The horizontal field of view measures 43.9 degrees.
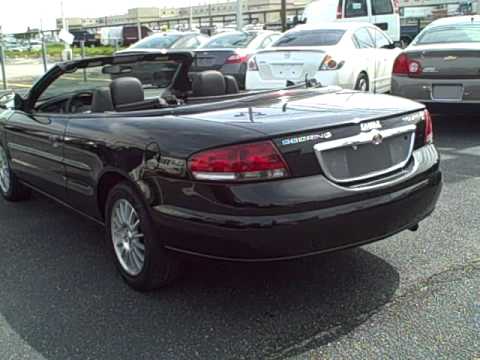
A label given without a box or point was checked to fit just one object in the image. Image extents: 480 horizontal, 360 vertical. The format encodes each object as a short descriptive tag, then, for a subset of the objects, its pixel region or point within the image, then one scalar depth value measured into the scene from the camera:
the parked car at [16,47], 37.66
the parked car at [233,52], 11.16
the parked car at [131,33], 41.81
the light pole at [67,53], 24.41
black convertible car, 2.91
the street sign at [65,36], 19.53
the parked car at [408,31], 23.05
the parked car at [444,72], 7.37
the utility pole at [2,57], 16.68
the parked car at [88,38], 45.62
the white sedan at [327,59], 8.55
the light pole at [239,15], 22.56
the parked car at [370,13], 17.42
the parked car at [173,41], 14.55
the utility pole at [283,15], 25.59
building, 79.52
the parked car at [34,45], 40.13
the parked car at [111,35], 42.36
